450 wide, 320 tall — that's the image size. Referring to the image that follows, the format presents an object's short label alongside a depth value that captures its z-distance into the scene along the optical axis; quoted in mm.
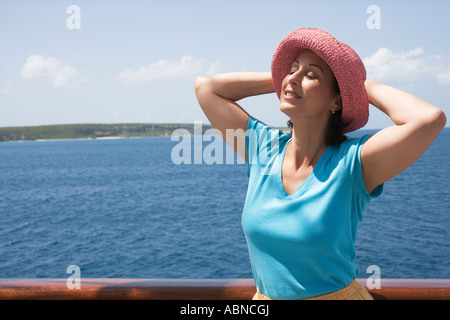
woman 2821
